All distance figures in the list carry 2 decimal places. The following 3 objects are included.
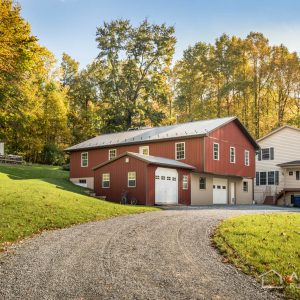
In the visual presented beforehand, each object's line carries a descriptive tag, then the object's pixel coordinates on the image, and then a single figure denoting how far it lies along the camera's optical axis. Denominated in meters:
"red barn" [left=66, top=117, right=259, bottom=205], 22.97
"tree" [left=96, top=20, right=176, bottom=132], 43.46
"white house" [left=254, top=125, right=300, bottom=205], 31.95
